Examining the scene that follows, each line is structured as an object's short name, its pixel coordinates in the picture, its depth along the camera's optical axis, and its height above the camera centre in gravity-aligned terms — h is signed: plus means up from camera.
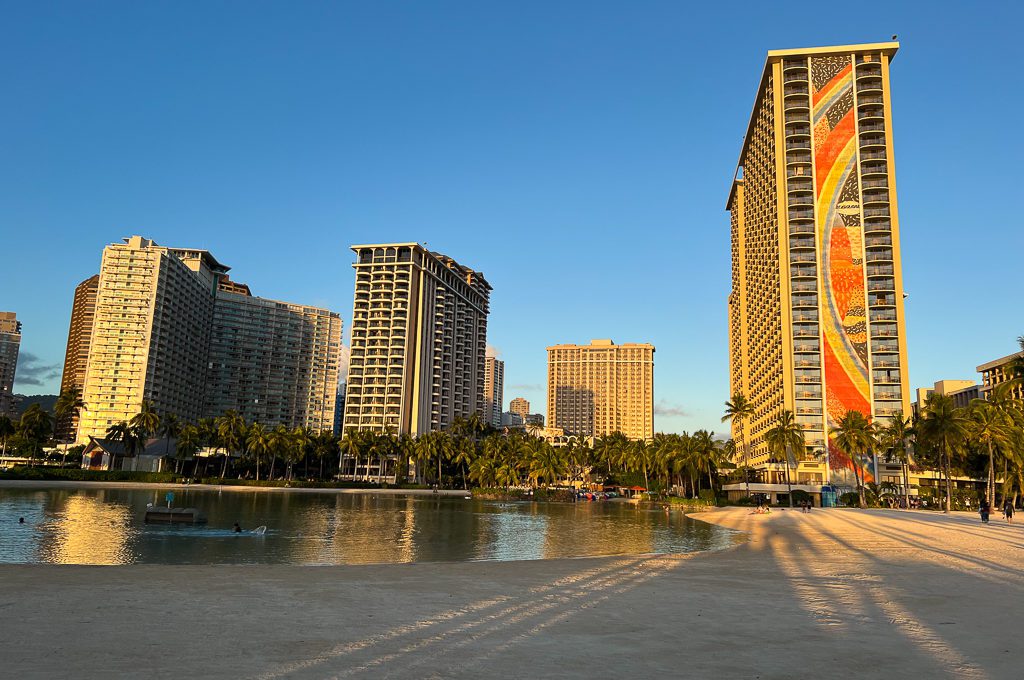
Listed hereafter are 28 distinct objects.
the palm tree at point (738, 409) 142.38 +12.34
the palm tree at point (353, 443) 157.90 +3.46
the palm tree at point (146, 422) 148.25 +6.20
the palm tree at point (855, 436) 105.56 +5.76
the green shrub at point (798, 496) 108.69 -3.41
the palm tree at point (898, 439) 102.49 +5.59
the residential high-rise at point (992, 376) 164.00 +25.42
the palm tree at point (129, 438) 148.00 +2.85
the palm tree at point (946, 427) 84.00 +6.10
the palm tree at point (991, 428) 77.16 +5.61
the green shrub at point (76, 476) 114.88 -4.31
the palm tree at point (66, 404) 168.12 +10.79
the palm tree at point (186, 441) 145.50 +2.55
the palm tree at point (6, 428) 147.27 +3.89
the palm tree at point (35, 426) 159.00 +4.88
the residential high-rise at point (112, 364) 194.38 +23.74
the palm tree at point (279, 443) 144.50 +2.73
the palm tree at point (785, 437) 111.81 +5.58
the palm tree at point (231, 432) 148.00 +4.77
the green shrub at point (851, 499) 101.81 -3.44
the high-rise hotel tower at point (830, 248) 127.69 +42.34
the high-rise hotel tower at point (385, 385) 193.62 +20.26
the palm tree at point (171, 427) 154.43 +5.53
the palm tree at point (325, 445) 159.82 +2.86
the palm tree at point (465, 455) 159.50 +1.73
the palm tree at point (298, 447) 150.62 +2.14
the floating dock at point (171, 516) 47.59 -4.20
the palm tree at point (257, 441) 144.88 +2.92
